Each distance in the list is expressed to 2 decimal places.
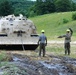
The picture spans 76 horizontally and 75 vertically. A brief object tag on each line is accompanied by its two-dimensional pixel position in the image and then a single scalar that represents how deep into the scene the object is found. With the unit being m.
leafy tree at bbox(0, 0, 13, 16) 100.19
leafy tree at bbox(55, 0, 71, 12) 118.00
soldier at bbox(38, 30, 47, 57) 26.48
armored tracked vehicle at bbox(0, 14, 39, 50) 30.66
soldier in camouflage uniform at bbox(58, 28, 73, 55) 28.33
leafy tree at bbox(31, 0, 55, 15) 117.38
